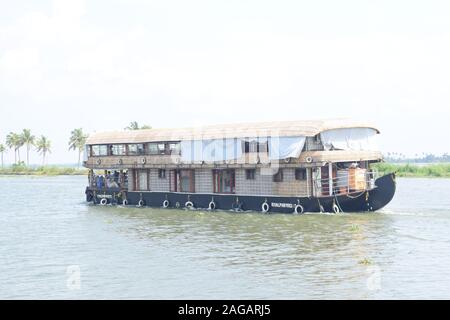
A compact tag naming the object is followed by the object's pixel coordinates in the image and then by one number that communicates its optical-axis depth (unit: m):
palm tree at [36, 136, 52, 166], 134.00
